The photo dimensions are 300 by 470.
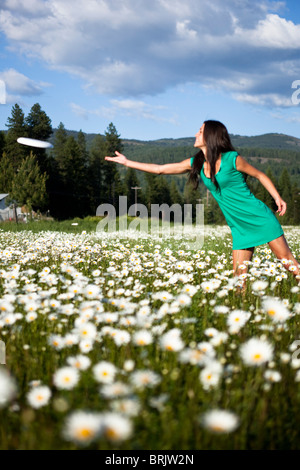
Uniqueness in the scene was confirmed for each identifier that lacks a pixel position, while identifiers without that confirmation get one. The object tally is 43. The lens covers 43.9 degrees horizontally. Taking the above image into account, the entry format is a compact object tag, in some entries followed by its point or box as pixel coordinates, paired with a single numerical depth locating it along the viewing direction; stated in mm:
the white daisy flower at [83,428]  1392
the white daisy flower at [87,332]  2396
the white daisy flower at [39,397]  1856
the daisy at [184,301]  3021
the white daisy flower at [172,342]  2172
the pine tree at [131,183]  89750
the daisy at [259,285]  3422
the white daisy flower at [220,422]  1484
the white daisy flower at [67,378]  1910
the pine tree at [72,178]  59469
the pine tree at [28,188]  37781
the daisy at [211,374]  1866
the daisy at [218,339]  2278
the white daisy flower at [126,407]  1606
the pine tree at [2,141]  58375
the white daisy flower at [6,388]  2012
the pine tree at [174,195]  104275
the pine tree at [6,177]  46344
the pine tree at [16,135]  49375
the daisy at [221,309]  2967
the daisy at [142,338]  2359
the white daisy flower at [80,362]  2055
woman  4605
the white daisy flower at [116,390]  1689
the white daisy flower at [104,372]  1870
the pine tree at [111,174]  67312
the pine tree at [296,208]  91200
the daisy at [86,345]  2266
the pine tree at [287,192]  92838
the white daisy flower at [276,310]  2381
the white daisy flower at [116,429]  1421
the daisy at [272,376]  1922
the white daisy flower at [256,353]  1920
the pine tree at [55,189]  56125
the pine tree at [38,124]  50531
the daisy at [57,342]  2389
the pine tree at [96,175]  66438
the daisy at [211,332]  2432
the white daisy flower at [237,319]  2566
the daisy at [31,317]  2818
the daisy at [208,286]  3703
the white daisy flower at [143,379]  1815
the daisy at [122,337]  2420
